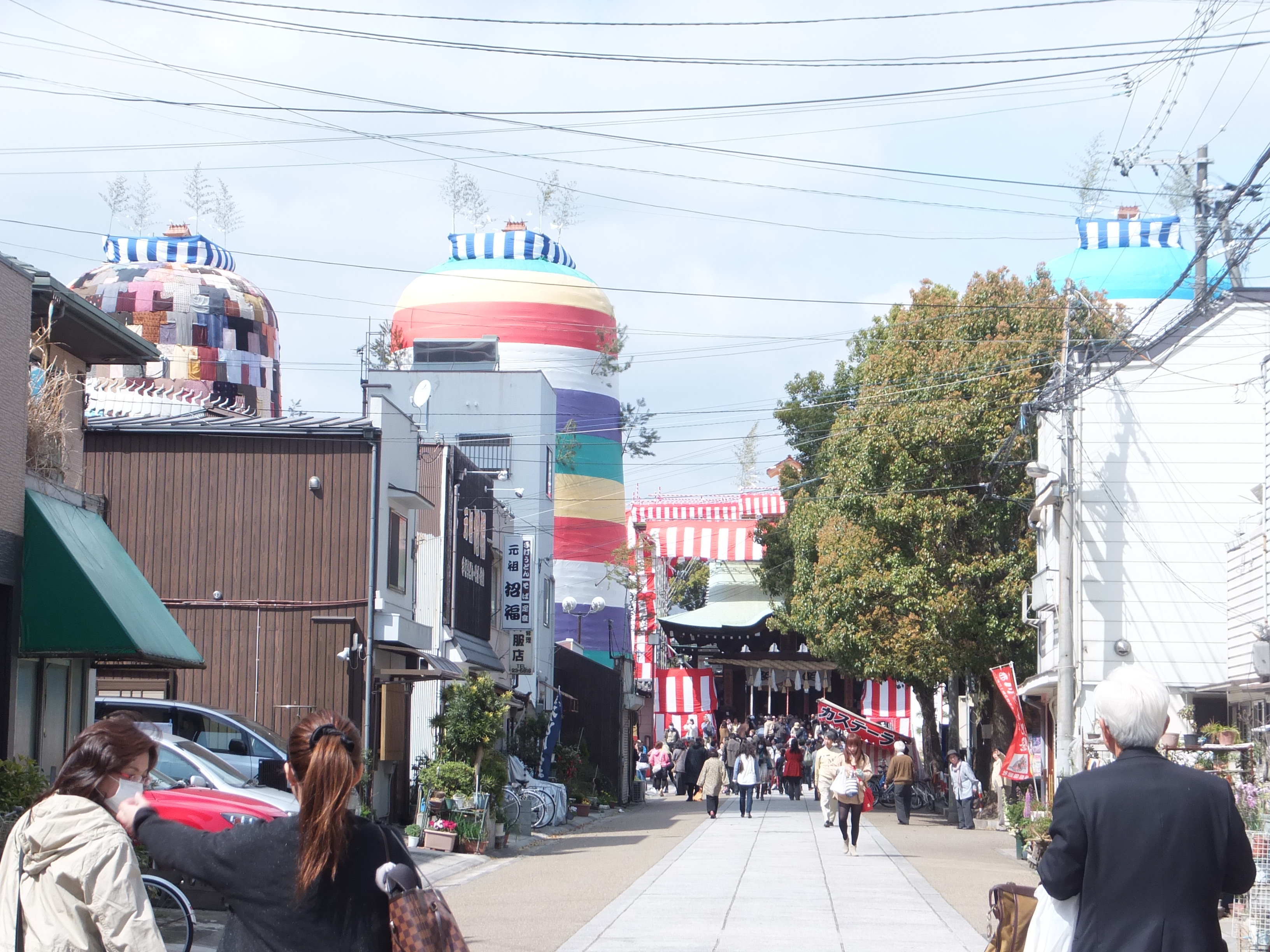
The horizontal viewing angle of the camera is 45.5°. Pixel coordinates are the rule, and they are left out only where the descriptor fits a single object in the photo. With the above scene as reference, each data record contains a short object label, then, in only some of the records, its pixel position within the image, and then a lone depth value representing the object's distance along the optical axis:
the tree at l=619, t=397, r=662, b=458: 45.62
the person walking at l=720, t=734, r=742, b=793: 36.91
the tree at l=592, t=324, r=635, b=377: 48.31
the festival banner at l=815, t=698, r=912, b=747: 36.44
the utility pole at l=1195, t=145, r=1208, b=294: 23.55
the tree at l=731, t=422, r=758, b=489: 78.69
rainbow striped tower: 47.91
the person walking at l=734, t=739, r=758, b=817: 31.84
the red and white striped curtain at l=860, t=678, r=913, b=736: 49.19
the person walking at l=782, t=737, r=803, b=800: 38.56
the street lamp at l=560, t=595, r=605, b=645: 48.03
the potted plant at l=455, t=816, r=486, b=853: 21.64
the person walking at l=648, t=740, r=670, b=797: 44.56
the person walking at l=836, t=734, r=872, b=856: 20.97
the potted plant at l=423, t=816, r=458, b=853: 21.45
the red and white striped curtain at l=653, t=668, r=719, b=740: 53.22
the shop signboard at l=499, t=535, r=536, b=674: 33.75
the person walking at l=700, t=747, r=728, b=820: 31.17
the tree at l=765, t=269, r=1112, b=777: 30.56
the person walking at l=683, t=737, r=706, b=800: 40.28
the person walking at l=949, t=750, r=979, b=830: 29.91
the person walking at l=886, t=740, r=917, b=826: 31.61
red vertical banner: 25.55
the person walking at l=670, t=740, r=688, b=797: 43.12
